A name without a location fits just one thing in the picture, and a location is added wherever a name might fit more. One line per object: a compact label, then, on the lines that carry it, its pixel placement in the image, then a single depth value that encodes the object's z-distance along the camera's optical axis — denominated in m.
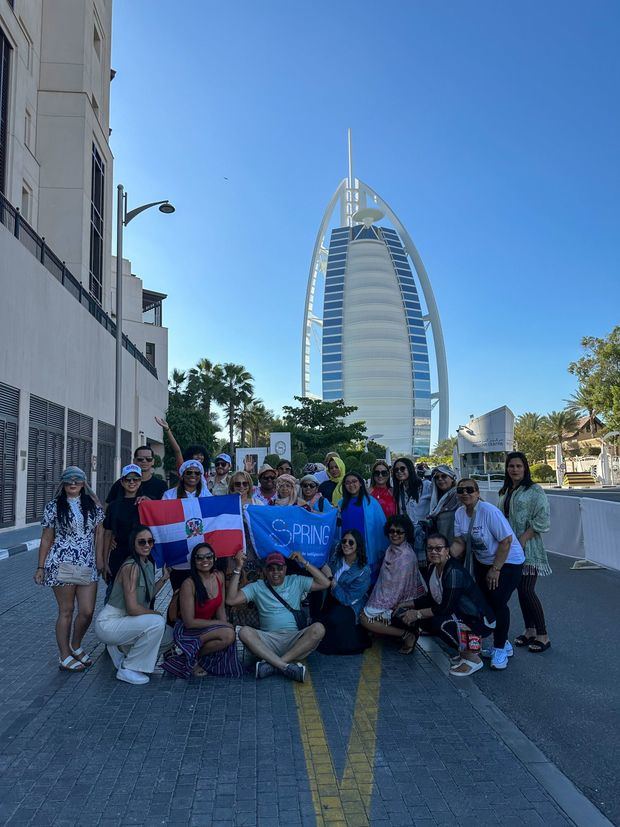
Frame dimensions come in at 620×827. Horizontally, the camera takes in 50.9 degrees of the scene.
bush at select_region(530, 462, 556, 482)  65.12
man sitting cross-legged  5.59
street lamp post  21.19
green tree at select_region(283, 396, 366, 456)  52.84
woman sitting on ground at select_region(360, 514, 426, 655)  6.34
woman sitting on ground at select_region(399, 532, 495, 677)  5.70
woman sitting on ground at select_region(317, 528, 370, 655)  6.31
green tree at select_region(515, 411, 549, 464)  77.88
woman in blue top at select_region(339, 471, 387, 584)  6.88
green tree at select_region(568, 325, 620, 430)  47.19
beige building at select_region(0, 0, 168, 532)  17.39
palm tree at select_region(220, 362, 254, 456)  68.68
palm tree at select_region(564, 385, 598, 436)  71.10
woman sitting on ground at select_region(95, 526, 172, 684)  5.49
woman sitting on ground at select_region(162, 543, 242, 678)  5.54
